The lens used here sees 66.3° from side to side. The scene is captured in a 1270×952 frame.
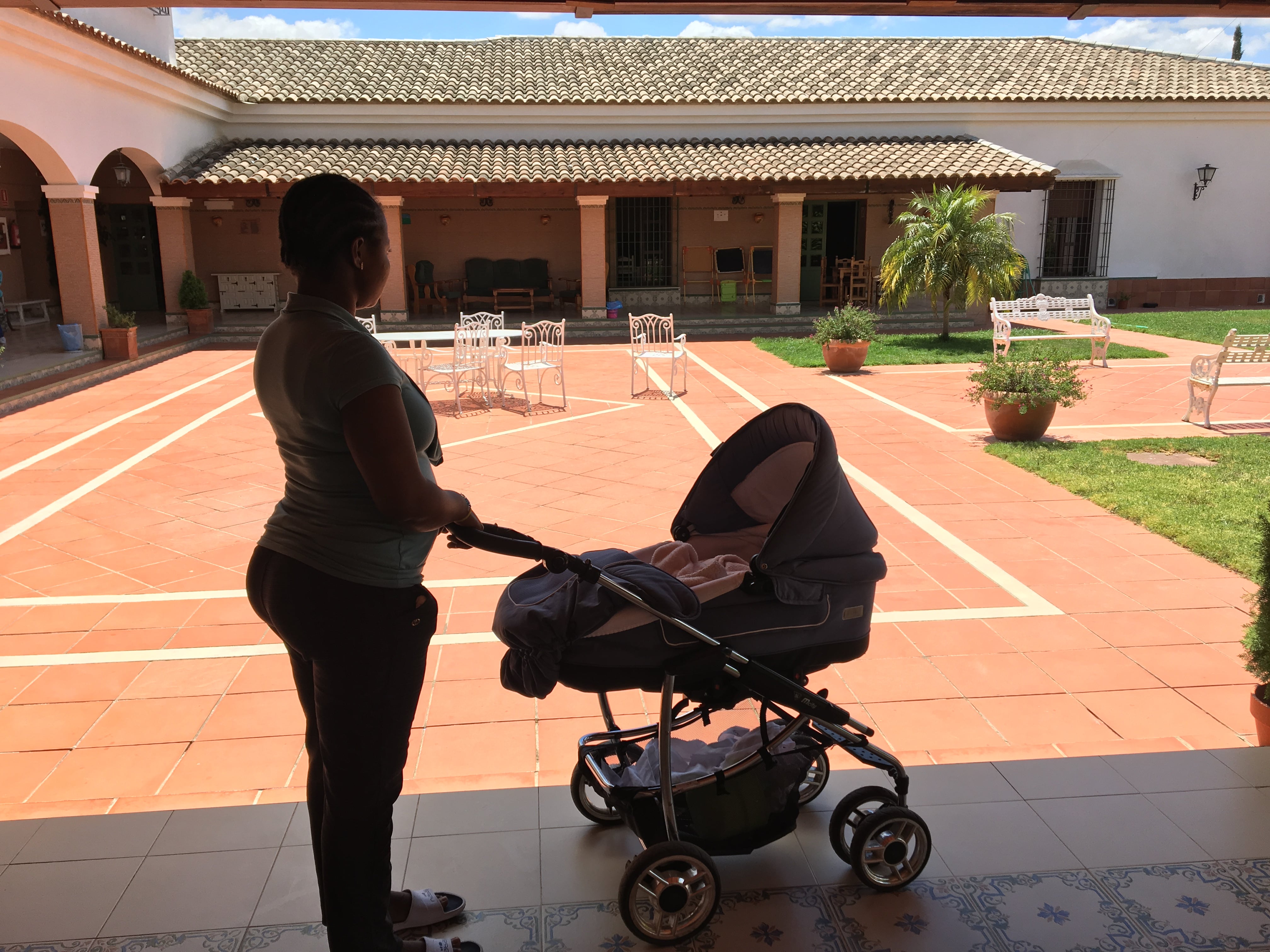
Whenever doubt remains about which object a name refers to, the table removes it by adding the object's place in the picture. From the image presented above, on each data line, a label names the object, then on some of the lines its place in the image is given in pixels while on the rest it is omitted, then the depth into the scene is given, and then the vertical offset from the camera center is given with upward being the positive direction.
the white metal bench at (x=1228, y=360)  9.53 -0.88
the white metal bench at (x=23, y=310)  17.81 -0.73
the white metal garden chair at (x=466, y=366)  10.81 -1.06
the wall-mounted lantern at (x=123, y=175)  17.42 +1.68
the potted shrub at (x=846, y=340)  13.54 -0.95
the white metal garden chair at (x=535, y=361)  11.13 -1.11
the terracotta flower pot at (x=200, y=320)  17.92 -0.90
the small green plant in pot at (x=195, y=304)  17.86 -0.61
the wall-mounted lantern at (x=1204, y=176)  22.30 +2.14
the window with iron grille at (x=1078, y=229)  22.36 +0.94
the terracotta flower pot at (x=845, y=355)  13.51 -1.16
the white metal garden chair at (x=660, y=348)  11.95 -0.99
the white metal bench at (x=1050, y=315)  14.00 -0.69
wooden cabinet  20.17 -0.43
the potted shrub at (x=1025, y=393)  8.89 -1.11
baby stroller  2.50 -1.01
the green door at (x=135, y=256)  20.72 +0.31
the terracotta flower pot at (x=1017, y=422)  8.92 -1.37
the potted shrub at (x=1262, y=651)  3.47 -1.35
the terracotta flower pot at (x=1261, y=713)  3.55 -1.59
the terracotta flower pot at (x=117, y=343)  14.51 -1.06
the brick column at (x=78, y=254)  14.14 +0.24
